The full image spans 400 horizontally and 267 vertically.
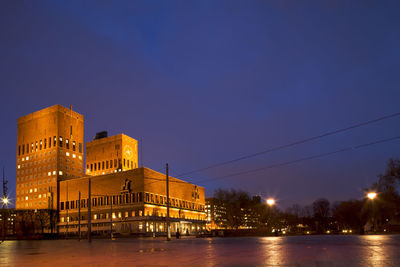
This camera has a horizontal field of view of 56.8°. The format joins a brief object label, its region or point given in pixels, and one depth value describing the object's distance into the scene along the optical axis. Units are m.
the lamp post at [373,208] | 66.25
